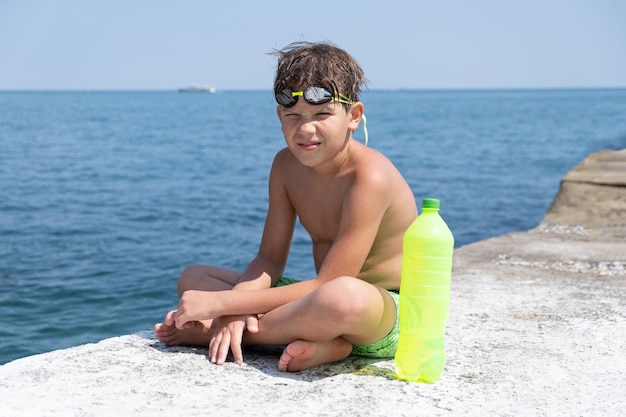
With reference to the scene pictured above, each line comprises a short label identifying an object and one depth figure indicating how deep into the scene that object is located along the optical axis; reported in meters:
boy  2.99
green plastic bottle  2.88
